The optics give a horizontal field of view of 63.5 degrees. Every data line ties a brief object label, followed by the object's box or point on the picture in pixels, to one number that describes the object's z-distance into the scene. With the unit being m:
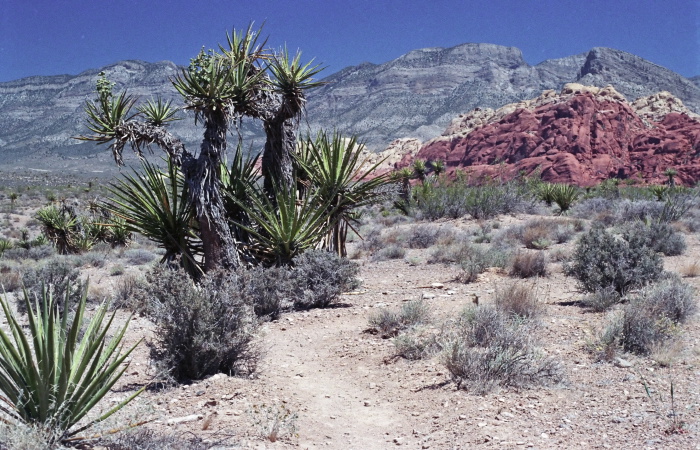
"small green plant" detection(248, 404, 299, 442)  4.11
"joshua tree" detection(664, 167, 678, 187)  61.83
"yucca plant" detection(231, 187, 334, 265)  9.22
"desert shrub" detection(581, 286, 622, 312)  7.24
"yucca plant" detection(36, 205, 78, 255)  17.34
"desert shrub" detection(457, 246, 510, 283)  9.88
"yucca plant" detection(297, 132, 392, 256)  9.93
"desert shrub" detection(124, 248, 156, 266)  16.11
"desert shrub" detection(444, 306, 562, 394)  5.01
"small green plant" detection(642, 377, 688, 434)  3.91
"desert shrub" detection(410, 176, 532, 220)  21.48
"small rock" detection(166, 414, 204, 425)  4.32
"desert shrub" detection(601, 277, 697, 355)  5.62
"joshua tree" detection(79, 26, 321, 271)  8.02
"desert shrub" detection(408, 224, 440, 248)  15.45
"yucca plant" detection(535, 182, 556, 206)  25.23
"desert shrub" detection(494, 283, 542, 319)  6.81
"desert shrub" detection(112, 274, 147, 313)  8.94
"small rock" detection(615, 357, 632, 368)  5.29
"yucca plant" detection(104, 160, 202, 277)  8.54
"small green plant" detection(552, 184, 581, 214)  23.45
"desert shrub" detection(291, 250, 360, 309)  8.67
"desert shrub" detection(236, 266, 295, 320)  8.19
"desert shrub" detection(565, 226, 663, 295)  7.91
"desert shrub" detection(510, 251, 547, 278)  9.93
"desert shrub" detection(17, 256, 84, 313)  9.11
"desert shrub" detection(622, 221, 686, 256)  11.60
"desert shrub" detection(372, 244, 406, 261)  13.73
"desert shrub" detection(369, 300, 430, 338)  6.96
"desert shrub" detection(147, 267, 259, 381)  5.34
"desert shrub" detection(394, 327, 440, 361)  6.01
